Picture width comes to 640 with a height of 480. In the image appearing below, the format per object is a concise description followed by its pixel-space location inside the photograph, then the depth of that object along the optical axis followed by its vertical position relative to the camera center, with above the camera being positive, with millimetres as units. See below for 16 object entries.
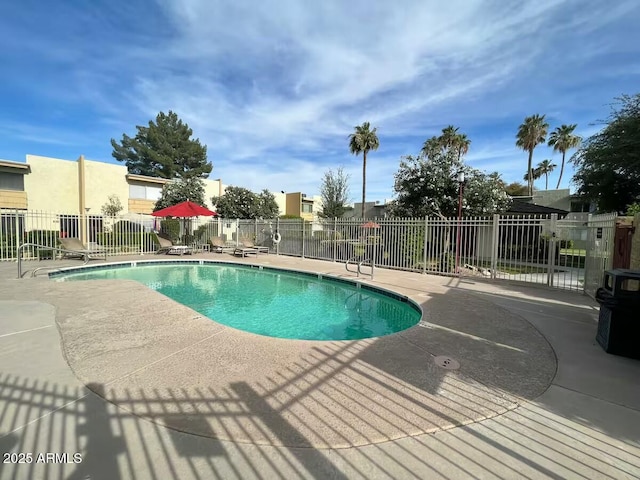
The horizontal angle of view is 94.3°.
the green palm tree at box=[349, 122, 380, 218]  25375 +7462
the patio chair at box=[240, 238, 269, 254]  16312 -1155
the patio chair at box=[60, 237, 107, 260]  11688 -1157
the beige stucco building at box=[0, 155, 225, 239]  17828 +2350
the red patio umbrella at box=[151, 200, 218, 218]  14180 +609
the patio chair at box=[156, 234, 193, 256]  15364 -1328
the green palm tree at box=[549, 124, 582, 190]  31472 +10009
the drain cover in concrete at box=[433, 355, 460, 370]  3387 -1564
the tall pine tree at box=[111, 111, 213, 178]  32500 +8182
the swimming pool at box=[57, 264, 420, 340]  6273 -2082
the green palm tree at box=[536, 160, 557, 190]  41341 +8992
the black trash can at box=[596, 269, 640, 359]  3598 -991
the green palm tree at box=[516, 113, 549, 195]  28984 +9790
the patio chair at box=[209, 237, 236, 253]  17000 -1240
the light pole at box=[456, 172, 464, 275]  9922 +225
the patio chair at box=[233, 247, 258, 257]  15289 -1364
